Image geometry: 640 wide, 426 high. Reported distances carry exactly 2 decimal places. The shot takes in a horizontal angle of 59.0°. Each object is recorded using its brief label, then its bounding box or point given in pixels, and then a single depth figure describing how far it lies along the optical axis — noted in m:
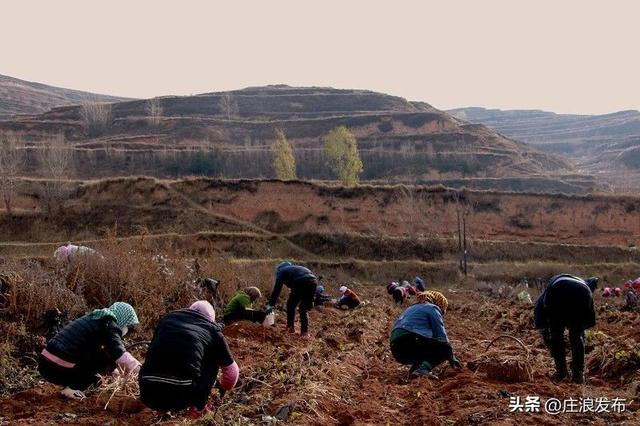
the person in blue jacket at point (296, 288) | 10.15
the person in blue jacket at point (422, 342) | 6.84
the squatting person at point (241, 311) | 10.70
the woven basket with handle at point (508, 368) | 6.19
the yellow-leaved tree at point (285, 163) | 56.47
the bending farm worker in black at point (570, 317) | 6.42
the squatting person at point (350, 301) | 15.25
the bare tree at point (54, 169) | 42.25
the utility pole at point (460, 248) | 37.09
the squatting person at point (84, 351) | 5.64
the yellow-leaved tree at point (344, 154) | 57.22
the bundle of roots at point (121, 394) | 5.57
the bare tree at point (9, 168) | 42.11
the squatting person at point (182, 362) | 4.60
